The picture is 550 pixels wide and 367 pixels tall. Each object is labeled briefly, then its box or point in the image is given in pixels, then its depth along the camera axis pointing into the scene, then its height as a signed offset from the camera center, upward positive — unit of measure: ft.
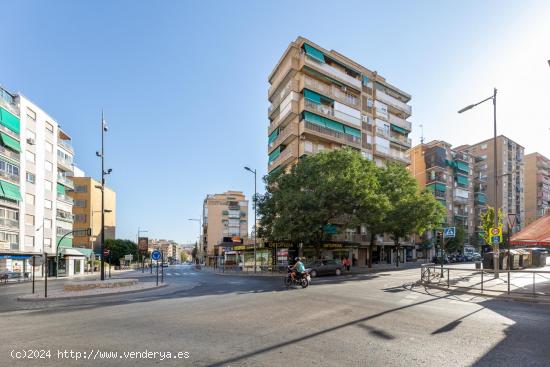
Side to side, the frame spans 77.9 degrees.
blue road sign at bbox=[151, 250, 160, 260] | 72.38 -10.69
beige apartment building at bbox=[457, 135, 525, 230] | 261.03 +28.40
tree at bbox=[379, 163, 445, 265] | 121.90 +0.23
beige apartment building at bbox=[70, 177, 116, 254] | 214.53 -2.33
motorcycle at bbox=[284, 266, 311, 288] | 61.62 -13.60
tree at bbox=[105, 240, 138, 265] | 239.30 -31.56
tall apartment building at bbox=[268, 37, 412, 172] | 143.64 +45.10
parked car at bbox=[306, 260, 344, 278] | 92.68 -17.20
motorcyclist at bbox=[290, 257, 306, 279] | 62.44 -11.80
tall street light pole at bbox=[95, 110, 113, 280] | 68.95 +9.30
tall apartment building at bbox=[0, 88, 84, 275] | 120.26 +6.39
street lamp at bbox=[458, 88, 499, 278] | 60.82 +17.48
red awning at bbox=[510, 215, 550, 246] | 51.96 -4.42
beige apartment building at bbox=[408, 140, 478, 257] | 220.84 +19.83
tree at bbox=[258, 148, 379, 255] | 97.60 +2.80
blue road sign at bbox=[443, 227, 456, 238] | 67.05 -5.02
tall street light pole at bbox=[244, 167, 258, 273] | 119.00 +4.21
